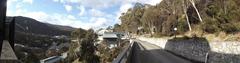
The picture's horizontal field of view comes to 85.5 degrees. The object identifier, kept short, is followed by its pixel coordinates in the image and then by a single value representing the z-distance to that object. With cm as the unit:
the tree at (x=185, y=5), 2050
